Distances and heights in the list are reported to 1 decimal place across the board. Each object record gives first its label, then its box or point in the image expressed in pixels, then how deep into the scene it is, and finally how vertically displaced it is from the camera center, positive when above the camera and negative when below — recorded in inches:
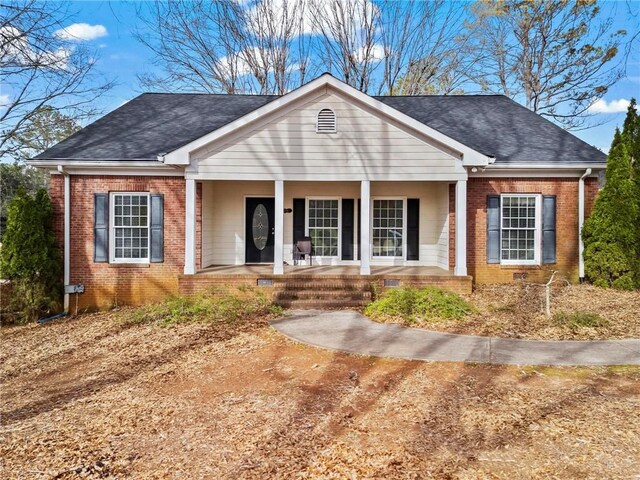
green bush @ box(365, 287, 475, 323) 311.3 -54.3
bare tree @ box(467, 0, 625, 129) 798.5 +388.3
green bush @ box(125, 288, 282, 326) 319.9 -59.1
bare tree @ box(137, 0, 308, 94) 924.6 +429.3
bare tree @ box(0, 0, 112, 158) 366.9 +178.2
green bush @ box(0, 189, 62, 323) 356.1 -20.4
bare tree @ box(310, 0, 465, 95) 931.3 +423.0
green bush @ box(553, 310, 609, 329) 281.7 -57.4
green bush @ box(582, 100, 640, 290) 398.0 +16.6
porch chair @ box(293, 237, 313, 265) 459.8 -10.7
